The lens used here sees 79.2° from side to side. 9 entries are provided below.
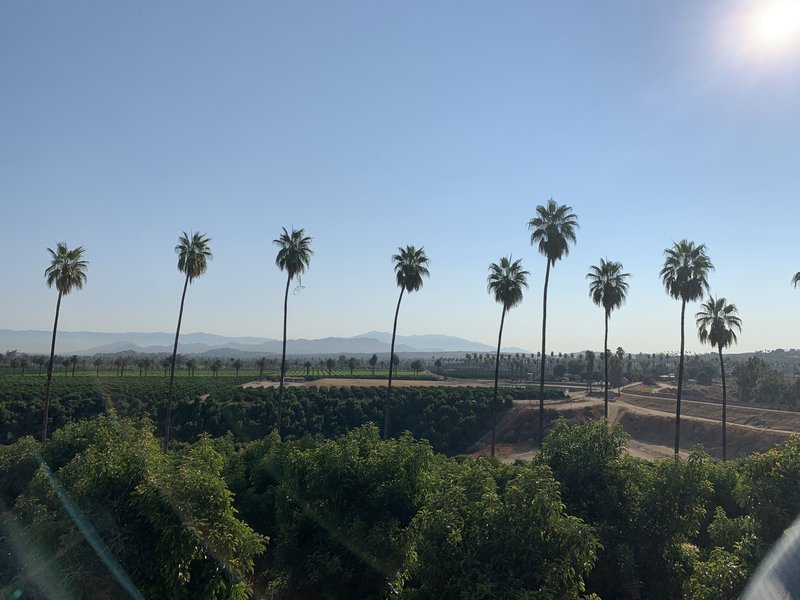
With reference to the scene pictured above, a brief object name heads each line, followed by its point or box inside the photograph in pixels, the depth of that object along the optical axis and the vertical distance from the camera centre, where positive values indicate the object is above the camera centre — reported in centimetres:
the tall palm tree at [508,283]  3247 +469
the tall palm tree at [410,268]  3275 +536
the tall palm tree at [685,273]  3023 +580
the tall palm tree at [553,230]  2920 +760
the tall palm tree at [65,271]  2853 +319
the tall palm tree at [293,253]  3231 +575
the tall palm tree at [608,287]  3494 +528
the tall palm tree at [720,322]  3253 +301
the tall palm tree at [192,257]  3140 +492
